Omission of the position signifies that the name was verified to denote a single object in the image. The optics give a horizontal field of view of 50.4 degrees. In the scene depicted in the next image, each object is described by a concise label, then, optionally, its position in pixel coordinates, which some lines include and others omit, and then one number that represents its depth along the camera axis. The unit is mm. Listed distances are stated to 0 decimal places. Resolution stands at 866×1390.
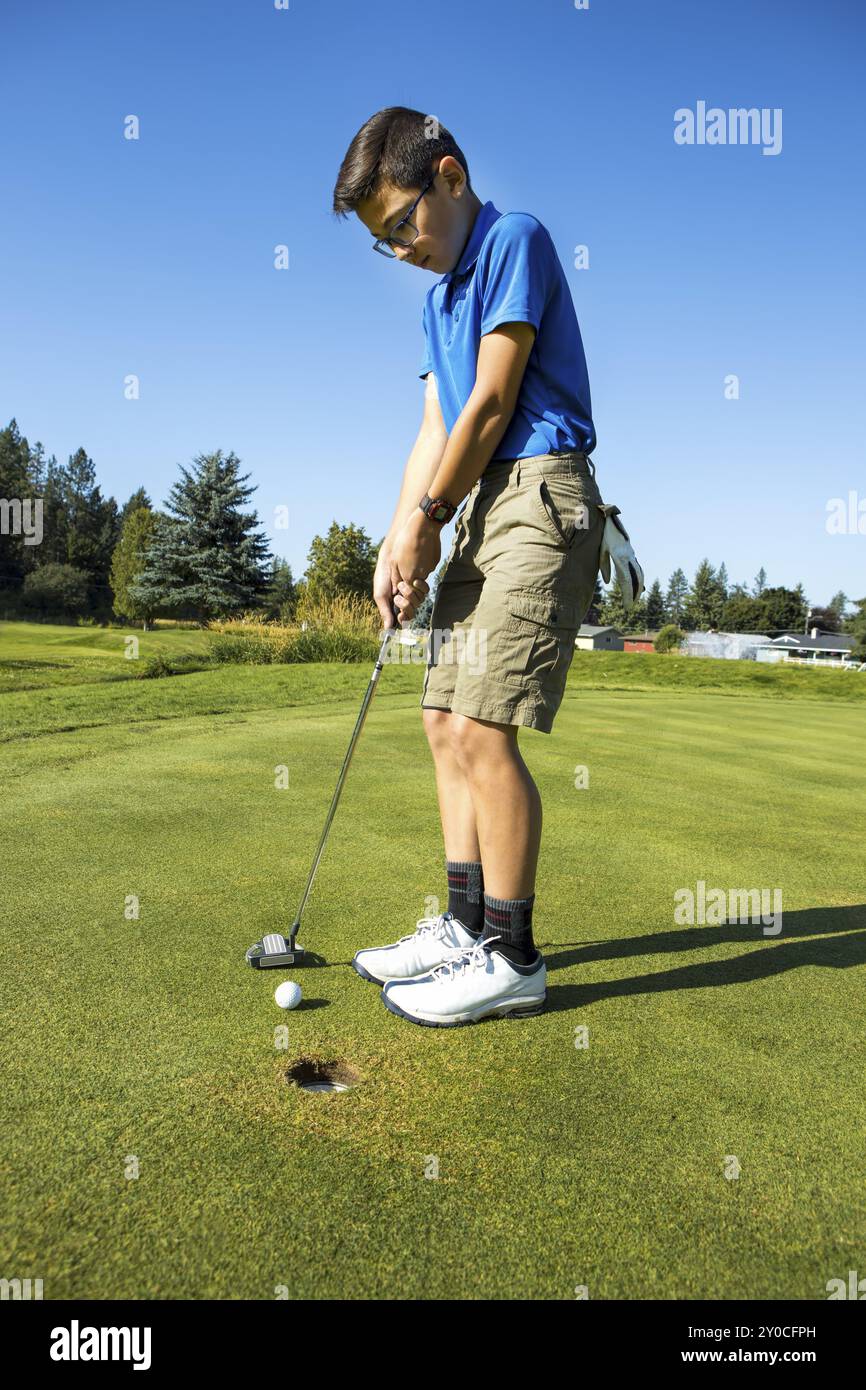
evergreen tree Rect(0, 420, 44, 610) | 52875
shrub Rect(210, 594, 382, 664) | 15602
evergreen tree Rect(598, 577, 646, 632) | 89375
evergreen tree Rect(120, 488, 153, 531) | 65750
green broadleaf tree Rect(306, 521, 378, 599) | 39281
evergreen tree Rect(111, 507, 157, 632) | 48031
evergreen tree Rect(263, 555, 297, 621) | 35344
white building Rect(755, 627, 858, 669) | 90438
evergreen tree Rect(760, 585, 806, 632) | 99125
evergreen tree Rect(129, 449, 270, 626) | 37219
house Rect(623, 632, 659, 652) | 85438
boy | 2270
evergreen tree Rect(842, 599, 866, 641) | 86388
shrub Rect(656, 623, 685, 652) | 54478
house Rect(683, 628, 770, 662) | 66312
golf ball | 2043
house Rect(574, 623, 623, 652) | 73512
